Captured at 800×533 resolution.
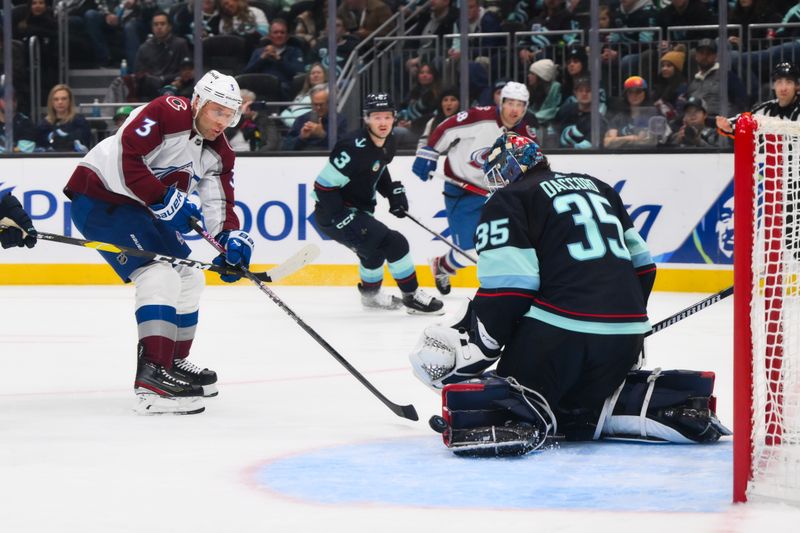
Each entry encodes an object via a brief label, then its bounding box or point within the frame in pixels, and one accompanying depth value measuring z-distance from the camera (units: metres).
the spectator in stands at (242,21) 17.91
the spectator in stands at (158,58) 18.03
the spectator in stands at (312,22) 17.66
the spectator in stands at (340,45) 17.03
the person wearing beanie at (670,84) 15.77
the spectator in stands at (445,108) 16.42
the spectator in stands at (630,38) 16.03
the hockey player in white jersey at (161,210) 7.82
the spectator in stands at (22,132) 16.89
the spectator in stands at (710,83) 15.33
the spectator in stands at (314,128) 16.64
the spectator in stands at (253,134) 16.81
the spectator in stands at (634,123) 15.60
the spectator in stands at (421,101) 16.73
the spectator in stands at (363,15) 17.50
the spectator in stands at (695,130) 15.45
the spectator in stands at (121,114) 17.55
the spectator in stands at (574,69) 16.22
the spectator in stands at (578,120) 15.88
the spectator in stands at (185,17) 17.70
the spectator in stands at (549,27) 16.80
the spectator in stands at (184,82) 17.45
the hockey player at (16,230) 7.78
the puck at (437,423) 6.74
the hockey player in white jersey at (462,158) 14.16
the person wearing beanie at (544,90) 16.39
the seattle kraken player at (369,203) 13.23
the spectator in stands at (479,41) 16.69
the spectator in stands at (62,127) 16.94
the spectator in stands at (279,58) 17.72
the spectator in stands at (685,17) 15.71
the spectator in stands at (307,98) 16.92
